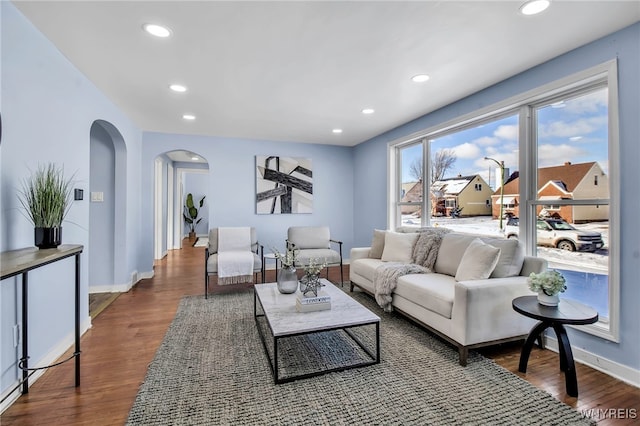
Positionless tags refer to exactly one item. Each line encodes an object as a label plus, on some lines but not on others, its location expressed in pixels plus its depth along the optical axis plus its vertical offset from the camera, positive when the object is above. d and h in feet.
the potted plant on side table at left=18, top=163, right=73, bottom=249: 6.36 +0.16
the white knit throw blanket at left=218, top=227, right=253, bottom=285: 12.66 -1.86
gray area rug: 5.50 -3.69
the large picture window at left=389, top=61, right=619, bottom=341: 7.32 +1.11
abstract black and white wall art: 18.01 +1.80
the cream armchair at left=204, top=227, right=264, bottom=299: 12.72 -1.93
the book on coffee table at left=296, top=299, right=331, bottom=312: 7.63 -2.37
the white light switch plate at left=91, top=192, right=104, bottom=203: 12.82 +0.74
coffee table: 6.71 -2.52
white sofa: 7.38 -2.11
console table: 4.89 -0.86
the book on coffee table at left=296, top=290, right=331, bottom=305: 7.66 -2.19
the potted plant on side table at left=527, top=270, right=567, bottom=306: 6.67 -1.62
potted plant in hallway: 33.76 +0.02
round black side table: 6.18 -2.17
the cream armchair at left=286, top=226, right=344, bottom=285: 15.66 -1.36
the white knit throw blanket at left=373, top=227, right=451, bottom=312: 10.28 -1.88
